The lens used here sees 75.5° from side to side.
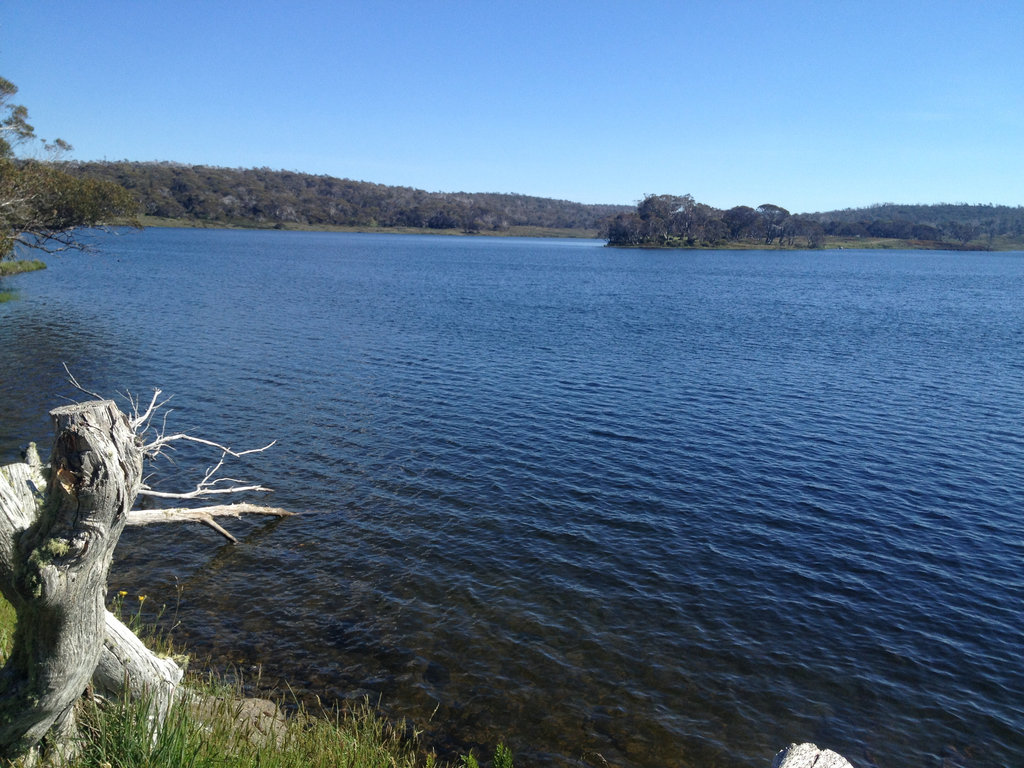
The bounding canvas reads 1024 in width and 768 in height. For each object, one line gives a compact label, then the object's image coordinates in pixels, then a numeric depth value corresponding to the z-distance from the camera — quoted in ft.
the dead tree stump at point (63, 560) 17.20
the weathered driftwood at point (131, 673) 25.07
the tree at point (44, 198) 148.46
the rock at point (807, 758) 20.16
